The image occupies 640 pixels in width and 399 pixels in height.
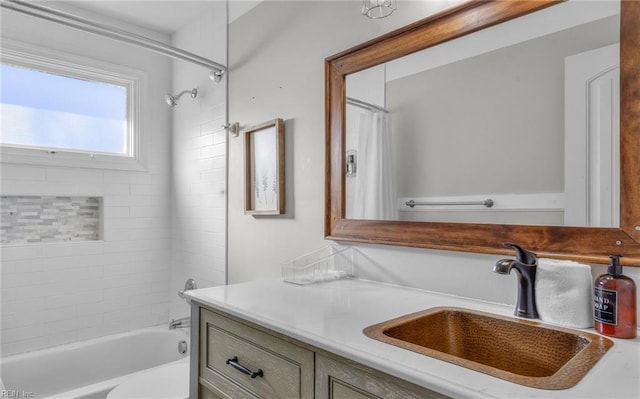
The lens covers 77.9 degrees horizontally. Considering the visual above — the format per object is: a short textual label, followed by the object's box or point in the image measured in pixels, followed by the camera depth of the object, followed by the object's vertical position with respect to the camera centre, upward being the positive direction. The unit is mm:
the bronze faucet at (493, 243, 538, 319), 1059 -211
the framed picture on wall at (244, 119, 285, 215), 2014 +176
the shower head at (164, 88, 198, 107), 2672 +703
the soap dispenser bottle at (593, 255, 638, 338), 888 -235
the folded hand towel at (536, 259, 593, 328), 974 -235
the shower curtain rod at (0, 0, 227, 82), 1678 +844
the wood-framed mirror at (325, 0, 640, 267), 981 +91
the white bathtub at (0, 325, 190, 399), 2266 -1024
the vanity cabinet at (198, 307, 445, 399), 831 -432
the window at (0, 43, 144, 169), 2438 +614
